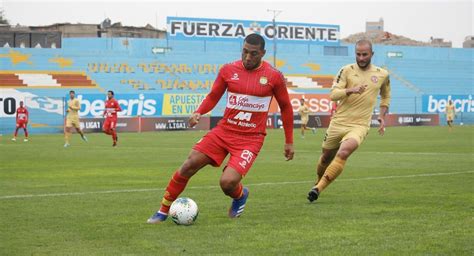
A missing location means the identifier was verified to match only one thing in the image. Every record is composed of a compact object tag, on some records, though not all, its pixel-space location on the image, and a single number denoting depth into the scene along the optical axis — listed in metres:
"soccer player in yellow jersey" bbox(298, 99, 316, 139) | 45.97
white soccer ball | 9.83
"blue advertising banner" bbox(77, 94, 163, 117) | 59.28
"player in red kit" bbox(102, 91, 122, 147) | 34.41
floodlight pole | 69.10
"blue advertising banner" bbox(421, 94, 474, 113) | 74.69
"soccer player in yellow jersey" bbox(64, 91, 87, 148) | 35.25
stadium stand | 63.28
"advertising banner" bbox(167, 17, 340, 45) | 73.94
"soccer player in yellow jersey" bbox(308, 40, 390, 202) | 12.90
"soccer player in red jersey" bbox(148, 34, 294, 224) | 10.24
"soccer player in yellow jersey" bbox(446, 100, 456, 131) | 56.00
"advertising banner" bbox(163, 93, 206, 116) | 63.16
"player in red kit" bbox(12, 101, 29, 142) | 42.53
